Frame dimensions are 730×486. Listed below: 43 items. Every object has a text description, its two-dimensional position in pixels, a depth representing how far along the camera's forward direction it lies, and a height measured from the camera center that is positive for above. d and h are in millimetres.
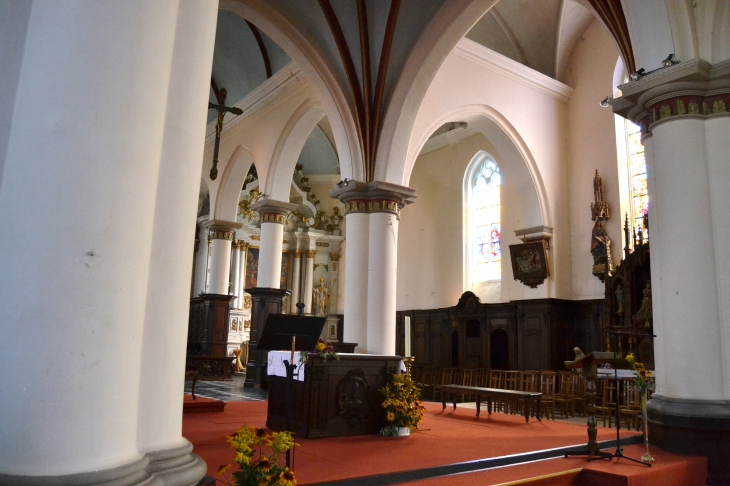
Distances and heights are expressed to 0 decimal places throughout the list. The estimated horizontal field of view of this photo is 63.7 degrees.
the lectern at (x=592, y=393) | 5535 -696
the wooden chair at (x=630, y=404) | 7844 -792
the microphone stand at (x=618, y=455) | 5291 -1007
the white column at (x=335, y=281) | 20250 +1926
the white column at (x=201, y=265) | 18641 +2152
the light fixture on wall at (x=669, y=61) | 6020 +2906
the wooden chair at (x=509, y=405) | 9906 -1078
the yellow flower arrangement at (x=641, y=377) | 5586 -289
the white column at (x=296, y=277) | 19609 +1957
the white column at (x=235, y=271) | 18688 +2030
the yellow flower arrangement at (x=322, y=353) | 6316 -174
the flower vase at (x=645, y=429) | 5238 -752
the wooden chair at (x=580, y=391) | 10502 -844
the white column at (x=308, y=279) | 19594 +1937
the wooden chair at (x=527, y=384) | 10131 -722
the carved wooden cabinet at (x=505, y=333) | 13188 +228
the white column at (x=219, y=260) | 15422 +1906
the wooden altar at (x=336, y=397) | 6406 -673
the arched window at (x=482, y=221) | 16078 +3338
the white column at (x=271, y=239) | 13344 +2176
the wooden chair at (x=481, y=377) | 12930 -789
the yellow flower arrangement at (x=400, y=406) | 6625 -762
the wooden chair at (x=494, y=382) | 10944 -739
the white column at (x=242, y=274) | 18766 +1956
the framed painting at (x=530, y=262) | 13633 +1888
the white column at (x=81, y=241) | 2229 +353
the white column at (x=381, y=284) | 9984 +931
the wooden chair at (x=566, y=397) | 9922 -895
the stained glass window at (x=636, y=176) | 12953 +3763
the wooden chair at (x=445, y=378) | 13506 -879
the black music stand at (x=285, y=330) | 5035 +51
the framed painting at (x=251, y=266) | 20047 +2327
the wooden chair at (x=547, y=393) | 9445 -834
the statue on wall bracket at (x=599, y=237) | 13062 +2413
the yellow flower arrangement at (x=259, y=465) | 2938 -659
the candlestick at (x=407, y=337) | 7041 +27
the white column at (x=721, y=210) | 5727 +1381
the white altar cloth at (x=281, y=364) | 6395 -325
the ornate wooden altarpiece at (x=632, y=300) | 11047 +885
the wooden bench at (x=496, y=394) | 7918 -719
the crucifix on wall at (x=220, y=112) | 10094 +3889
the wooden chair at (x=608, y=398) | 8461 -819
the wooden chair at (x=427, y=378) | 14207 -923
